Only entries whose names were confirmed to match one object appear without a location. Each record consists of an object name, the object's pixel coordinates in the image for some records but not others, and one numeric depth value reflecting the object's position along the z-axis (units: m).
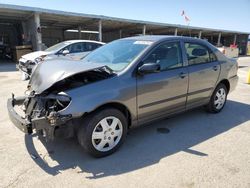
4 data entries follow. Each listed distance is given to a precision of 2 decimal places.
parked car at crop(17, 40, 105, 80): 8.32
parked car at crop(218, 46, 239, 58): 19.09
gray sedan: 2.75
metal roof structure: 15.52
